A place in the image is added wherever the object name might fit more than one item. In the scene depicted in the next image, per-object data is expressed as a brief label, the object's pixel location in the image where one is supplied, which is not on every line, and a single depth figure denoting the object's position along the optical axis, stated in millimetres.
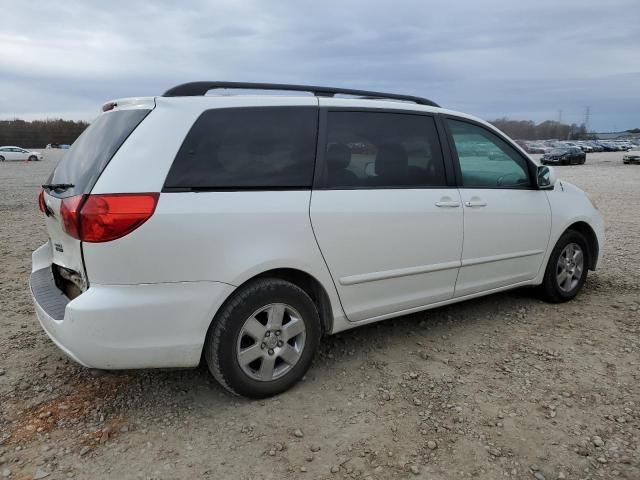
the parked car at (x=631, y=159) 35250
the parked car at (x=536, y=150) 51822
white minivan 2598
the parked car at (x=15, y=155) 44062
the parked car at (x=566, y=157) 36500
